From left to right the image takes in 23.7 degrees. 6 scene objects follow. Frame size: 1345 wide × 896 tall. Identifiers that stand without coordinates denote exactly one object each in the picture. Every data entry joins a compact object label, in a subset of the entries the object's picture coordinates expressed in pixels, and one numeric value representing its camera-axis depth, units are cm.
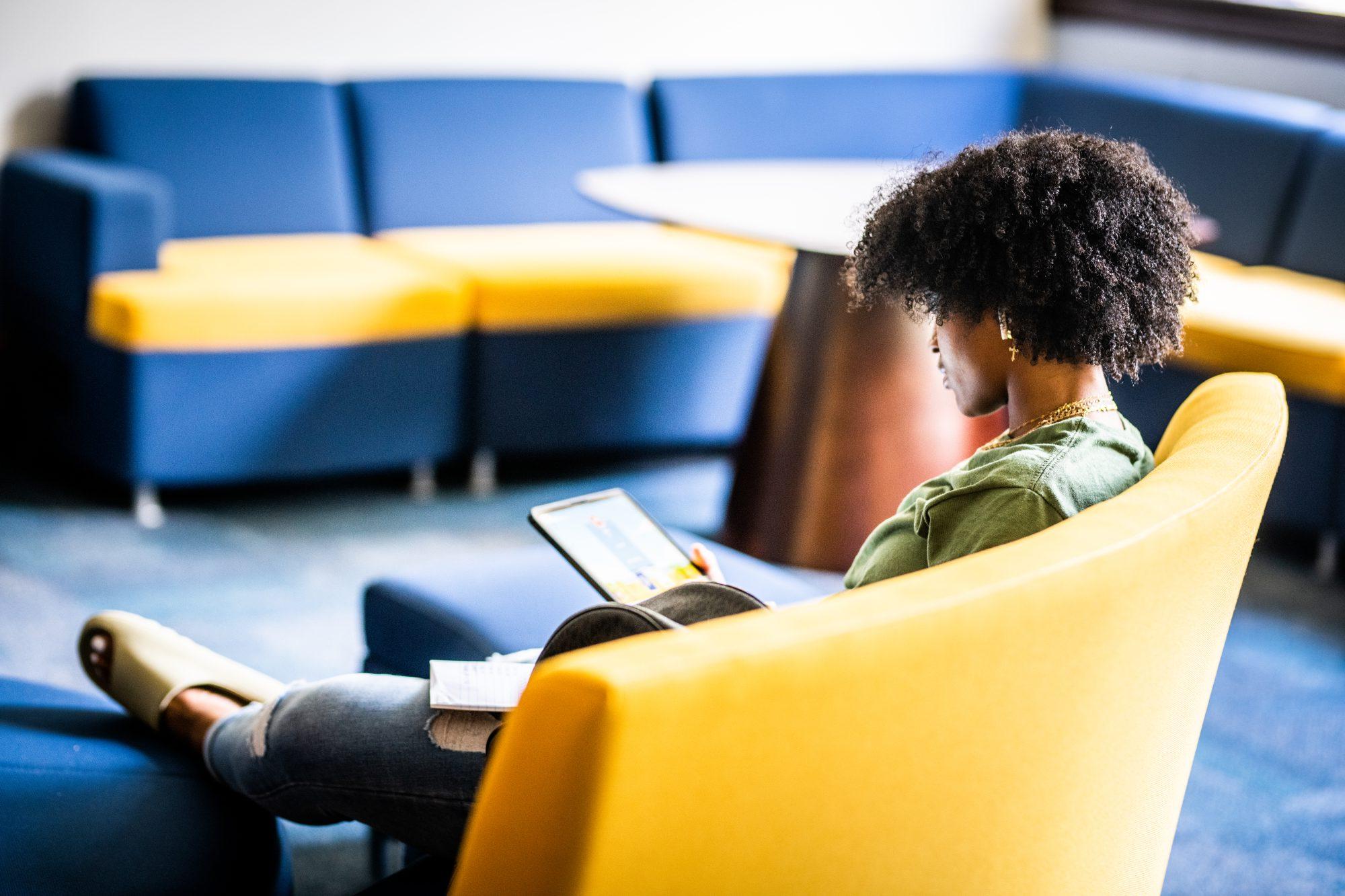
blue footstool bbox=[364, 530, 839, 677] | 498
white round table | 602
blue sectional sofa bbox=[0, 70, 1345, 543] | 615
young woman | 399
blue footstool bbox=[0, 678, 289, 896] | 448
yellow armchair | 242
